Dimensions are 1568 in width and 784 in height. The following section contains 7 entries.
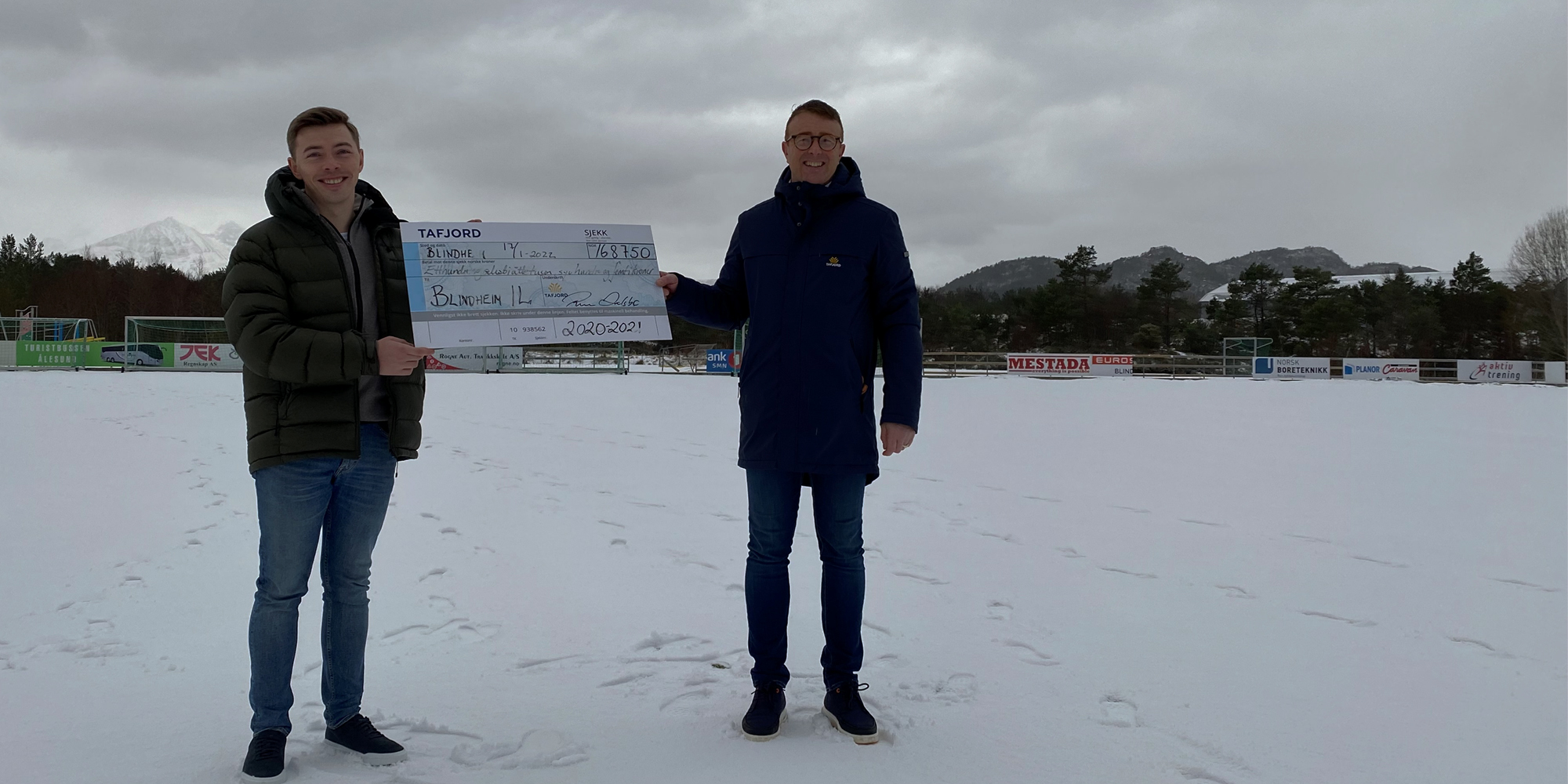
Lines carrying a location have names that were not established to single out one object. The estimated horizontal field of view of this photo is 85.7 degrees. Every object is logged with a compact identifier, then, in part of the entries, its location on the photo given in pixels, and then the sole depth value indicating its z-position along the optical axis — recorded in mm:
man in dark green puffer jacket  1899
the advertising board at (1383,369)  30984
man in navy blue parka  2254
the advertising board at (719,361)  27734
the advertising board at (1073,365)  30516
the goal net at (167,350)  24344
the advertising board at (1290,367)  31111
